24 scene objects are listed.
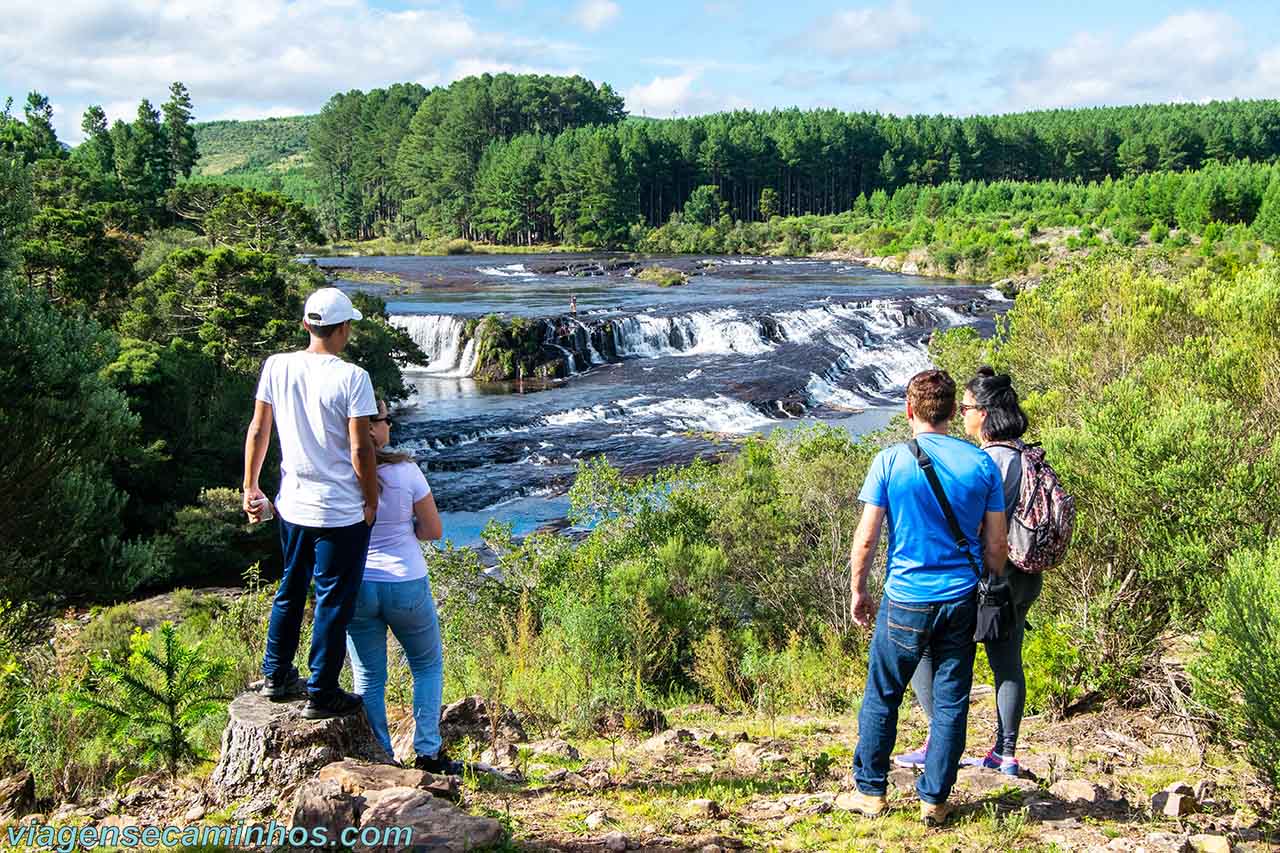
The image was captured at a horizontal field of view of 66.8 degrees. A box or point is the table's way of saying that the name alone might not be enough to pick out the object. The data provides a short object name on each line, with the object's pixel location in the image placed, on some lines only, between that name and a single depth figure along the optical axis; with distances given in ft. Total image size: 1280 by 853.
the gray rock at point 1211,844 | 13.46
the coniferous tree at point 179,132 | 210.38
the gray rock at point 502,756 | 17.90
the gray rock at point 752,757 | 17.98
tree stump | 14.39
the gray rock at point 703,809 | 15.02
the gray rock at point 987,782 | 15.54
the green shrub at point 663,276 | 163.12
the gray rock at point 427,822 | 12.16
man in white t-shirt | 13.92
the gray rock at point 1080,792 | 15.44
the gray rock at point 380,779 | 13.24
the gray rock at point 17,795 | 16.10
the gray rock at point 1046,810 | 14.71
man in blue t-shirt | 13.78
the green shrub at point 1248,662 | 16.52
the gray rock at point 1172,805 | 15.08
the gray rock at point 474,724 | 19.54
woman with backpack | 15.43
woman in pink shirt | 14.74
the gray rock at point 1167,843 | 13.24
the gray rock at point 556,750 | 18.53
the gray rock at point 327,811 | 12.22
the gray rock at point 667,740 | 19.41
